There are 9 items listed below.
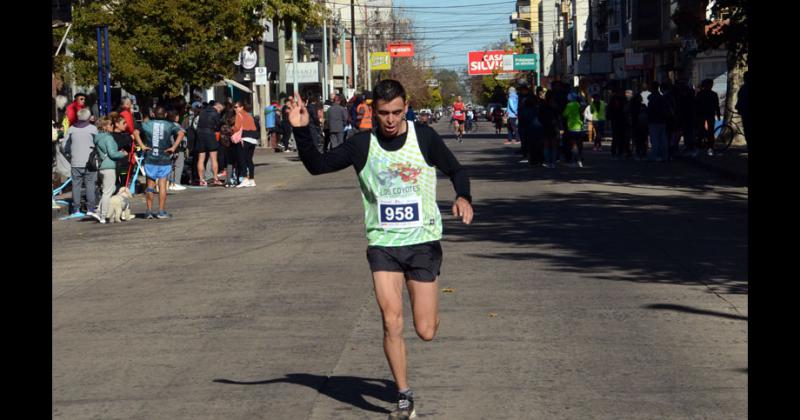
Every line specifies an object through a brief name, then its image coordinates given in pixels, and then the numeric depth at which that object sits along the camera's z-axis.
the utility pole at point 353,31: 82.71
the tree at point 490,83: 170.88
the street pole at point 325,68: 71.09
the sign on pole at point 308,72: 77.15
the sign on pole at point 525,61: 117.00
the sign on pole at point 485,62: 131.25
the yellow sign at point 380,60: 122.56
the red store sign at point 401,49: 131.12
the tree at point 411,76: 150.62
